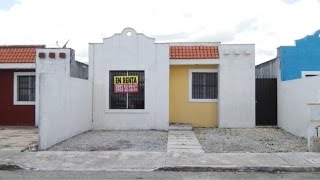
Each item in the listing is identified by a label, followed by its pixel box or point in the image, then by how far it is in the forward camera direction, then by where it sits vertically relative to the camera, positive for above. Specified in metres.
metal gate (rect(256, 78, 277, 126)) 10.51 -0.31
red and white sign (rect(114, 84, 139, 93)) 9.85 +0.31
